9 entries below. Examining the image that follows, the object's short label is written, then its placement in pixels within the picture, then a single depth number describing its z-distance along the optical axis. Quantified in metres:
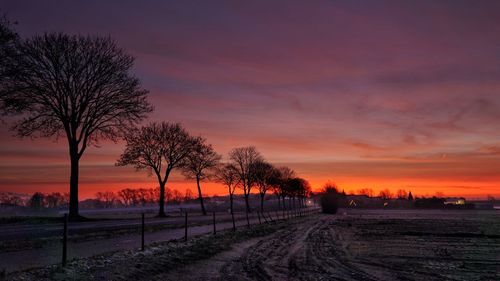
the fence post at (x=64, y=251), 13.54
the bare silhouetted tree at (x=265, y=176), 114.75
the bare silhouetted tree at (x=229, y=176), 109.14
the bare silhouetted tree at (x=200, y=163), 72.19
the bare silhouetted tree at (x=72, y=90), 36.22
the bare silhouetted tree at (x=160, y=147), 63.98
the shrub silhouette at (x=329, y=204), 104.75
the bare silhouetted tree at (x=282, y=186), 126.69
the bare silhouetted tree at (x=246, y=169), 112.38
